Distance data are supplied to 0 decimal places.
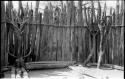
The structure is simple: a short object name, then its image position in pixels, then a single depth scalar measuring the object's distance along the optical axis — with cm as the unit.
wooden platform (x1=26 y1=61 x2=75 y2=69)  657
